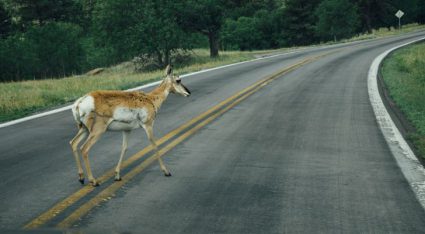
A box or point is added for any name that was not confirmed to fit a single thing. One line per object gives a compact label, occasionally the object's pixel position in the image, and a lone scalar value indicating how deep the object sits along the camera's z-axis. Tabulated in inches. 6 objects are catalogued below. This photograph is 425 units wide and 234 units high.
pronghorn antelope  260.4
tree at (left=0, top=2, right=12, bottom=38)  2802.7
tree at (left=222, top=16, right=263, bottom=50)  3737.7
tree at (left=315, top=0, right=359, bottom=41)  2603.3
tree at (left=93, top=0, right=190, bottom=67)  1712.6
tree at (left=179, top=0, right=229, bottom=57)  1705.2
